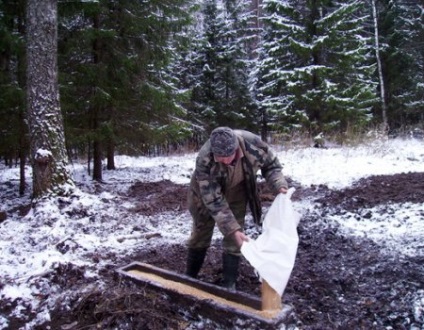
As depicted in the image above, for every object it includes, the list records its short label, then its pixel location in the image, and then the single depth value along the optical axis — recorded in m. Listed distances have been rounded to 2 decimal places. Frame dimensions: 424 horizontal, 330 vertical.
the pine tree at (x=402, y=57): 18.66
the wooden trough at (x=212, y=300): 2.69
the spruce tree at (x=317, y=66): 12.68
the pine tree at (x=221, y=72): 19.75
